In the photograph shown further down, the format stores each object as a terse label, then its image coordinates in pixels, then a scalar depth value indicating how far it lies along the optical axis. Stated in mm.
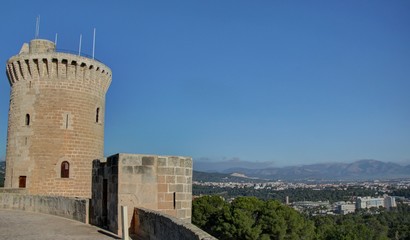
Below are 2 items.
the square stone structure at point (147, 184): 10352
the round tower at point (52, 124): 21656
